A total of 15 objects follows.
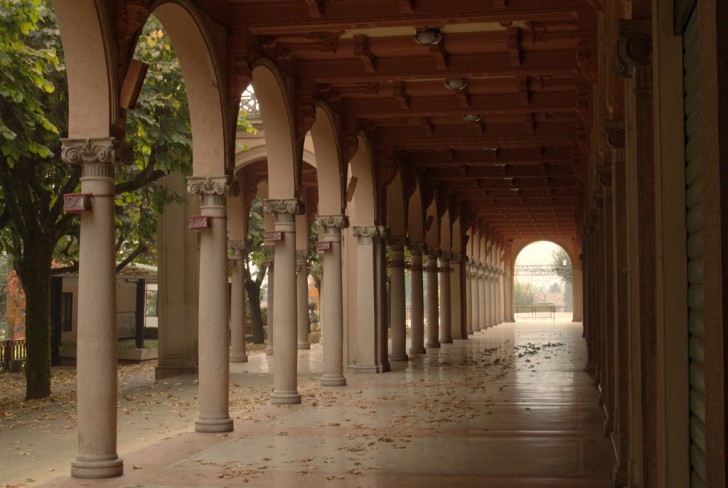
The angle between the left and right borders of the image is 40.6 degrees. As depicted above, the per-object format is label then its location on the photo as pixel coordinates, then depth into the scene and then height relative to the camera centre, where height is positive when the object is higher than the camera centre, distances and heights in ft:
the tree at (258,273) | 120.06 +3.68
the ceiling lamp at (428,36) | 45.27 +12.14
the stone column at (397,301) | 83.92 -0.13
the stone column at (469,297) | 142.36 +0.19
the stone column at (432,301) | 103.71 -0.23
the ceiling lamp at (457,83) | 55.31 +12.13
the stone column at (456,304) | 122.42 -0.69
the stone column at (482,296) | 159.21 +0.27
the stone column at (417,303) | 92.79 -0.37
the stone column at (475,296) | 148.77 +0.34
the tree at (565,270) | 263.90 +7.37
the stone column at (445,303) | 113.19 -0.50
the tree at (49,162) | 56.29 +8.53
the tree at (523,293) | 380.64 +1.77
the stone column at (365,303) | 69.56 -0.23
